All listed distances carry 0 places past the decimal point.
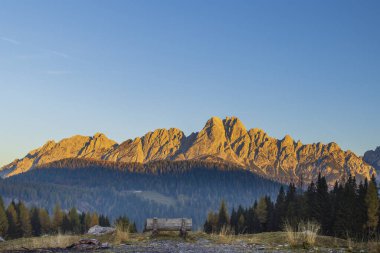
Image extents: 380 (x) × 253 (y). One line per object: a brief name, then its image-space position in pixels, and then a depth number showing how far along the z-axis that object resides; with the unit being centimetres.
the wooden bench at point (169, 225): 3300
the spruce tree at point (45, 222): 15995
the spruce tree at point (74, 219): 16112
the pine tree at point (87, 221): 16285
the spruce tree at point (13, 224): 14400
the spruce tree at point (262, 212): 14588
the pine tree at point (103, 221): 16519
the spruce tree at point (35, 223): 16250
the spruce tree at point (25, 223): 15000
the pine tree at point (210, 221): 16150
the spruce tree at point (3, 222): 13320
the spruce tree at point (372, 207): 8650
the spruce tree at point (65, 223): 16008
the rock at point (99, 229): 4586
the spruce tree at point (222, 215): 15374
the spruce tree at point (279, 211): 12950
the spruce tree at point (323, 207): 10119
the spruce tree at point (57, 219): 16025
